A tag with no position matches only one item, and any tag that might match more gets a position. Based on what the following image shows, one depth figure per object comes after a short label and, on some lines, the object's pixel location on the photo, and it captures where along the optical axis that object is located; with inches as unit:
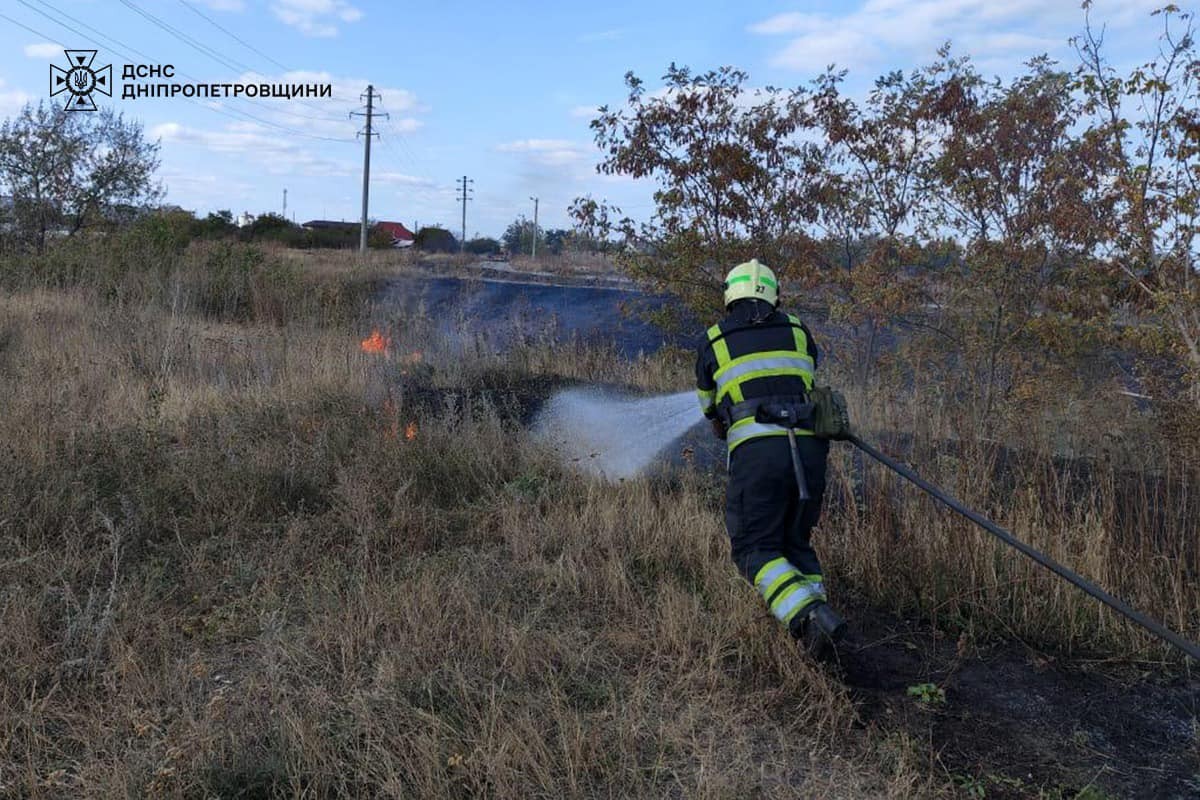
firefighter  136.9
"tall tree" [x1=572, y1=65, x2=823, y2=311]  263.4
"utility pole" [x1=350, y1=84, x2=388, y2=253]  1518.2
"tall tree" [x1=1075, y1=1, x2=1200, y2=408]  202.8
